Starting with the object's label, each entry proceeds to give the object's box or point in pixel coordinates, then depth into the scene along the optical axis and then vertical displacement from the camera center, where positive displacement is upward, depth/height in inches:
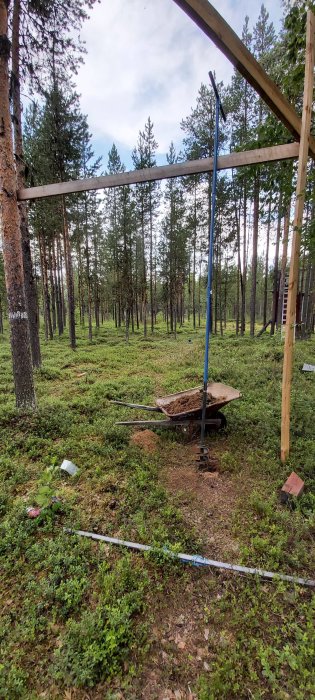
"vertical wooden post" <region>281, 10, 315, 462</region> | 128.0 +36.6
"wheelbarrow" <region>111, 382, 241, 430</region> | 185.5 -71.2
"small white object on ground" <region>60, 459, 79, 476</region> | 153.4 -87.5
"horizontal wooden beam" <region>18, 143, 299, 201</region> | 133.6 +72.0
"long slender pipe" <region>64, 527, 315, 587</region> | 95.0 -92.1
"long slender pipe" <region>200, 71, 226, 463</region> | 131.1 +23.9
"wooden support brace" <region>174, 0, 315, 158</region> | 79.8 +86.7
